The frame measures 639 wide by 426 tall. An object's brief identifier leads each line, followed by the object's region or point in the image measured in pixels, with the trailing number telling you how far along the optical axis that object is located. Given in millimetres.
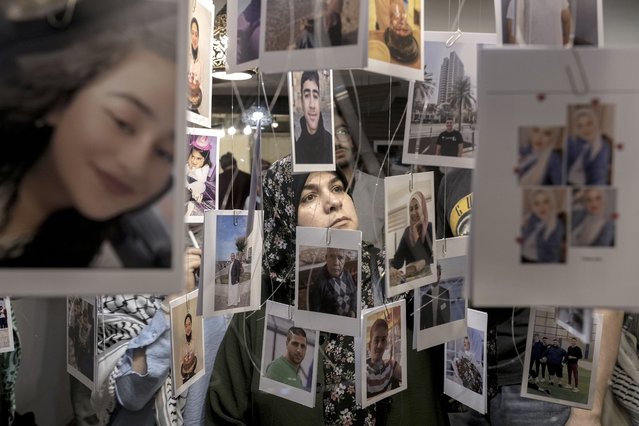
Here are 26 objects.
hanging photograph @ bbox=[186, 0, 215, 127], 1189
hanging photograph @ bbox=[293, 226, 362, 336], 1128
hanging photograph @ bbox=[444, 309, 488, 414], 1268
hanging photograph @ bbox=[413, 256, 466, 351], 1192
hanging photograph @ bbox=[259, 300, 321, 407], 1228
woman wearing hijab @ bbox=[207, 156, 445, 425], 1442
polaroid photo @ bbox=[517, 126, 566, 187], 622
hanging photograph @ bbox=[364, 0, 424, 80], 928
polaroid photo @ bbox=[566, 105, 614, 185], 622
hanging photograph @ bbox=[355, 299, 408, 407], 1226
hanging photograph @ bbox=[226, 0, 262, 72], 1051
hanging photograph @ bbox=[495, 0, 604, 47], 897
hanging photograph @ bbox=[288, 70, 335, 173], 1179
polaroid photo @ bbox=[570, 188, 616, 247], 622
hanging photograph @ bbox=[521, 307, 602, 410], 1175
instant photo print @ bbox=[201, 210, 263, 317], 1186
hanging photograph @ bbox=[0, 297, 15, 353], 1318
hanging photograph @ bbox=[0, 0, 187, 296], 593
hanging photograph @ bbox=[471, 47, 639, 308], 621
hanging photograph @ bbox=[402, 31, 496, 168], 1111
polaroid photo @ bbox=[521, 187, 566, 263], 621
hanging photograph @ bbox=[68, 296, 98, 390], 1302
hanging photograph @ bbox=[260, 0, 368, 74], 829
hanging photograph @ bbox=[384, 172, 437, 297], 1147
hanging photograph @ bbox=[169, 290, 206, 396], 1243
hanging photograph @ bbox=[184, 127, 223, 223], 1359
